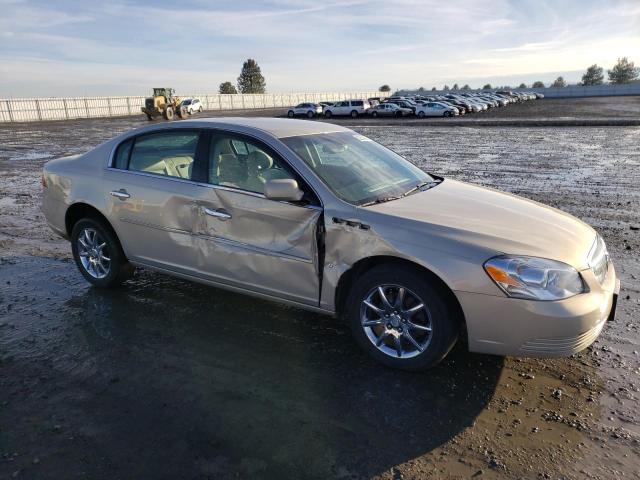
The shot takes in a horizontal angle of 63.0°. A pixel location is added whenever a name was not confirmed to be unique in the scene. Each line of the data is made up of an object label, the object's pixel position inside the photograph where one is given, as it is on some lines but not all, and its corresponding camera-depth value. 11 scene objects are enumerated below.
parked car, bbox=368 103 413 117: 44.22
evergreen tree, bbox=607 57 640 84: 119.31
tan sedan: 3.24
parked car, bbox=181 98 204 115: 55.66
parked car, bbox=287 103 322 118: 47.47
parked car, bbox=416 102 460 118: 42.69
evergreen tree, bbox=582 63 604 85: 126.82
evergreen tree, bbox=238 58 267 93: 122.62
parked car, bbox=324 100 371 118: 46.22
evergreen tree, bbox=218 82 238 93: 122.75
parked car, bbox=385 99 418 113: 43.94
